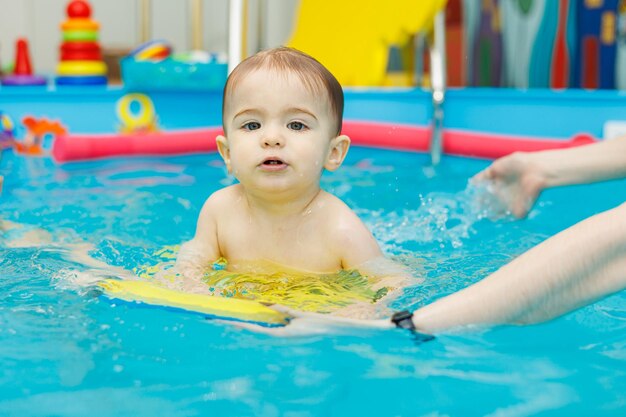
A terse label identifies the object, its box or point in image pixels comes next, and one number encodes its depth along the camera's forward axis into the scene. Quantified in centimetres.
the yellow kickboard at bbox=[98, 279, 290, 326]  152
